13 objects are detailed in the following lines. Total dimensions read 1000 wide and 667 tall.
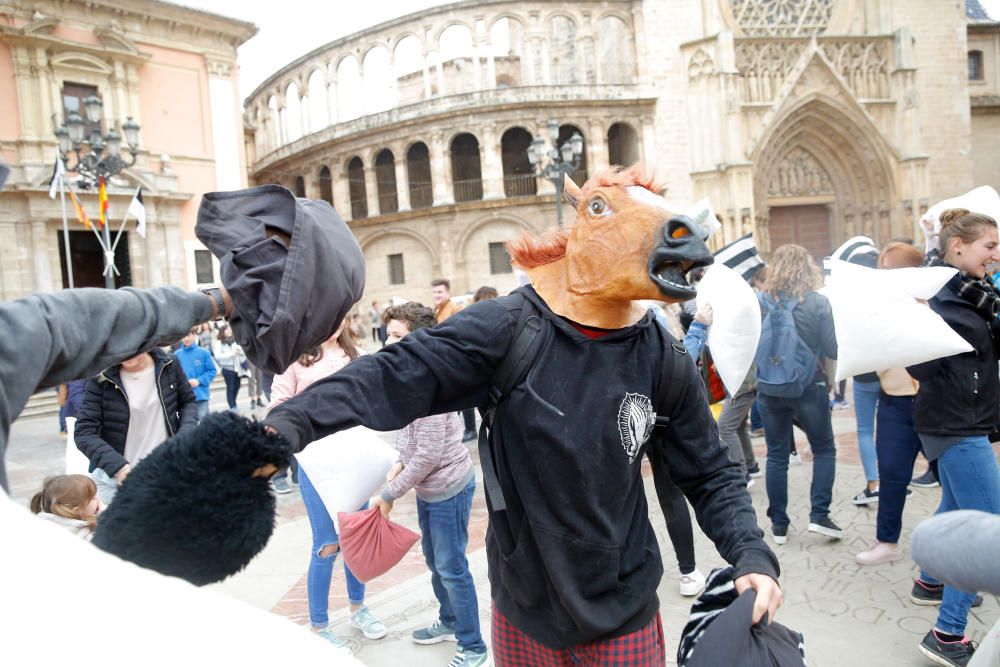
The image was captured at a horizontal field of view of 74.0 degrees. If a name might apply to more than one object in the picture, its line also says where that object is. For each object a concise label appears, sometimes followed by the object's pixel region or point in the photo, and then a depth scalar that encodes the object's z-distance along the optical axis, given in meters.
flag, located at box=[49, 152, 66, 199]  14.00
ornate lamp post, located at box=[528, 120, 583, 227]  15.11
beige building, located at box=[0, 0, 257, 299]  19.61
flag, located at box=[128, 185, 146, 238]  13.56
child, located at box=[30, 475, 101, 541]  3.37
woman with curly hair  4.89
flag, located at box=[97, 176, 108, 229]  13.67
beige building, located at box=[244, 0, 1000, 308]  26.67
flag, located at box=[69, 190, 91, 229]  15.40
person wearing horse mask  1.79
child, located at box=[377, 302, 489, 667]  3.32
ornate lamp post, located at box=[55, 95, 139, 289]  13.06
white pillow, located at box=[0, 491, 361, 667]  0.58
